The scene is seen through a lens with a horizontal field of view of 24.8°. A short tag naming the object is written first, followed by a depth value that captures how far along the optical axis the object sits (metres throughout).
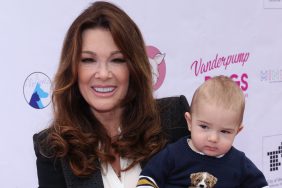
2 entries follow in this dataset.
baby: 1.39
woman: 1.47
